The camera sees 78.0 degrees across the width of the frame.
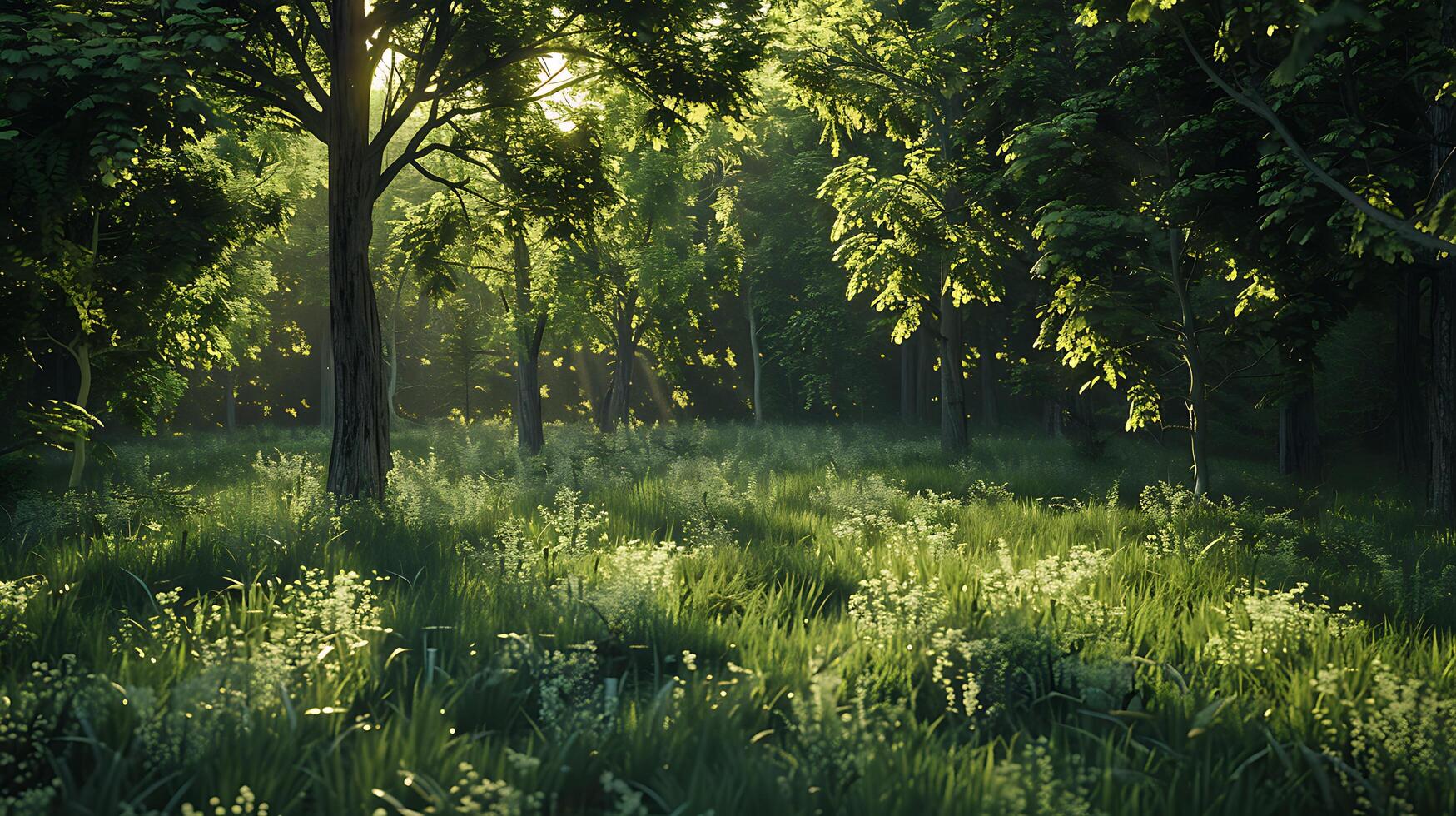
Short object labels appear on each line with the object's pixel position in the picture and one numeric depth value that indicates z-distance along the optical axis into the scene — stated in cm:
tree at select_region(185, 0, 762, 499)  973
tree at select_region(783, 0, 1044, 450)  1531
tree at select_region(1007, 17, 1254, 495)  1103
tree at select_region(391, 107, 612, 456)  1135
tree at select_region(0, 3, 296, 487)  601
